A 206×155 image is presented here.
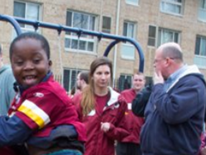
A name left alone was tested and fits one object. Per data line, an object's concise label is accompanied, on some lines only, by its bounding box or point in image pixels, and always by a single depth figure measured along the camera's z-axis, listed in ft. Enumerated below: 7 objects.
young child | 6.48
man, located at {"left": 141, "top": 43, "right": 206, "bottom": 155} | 12.19
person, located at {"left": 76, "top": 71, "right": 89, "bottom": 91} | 21.50
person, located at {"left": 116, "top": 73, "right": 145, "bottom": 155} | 20.10
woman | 14.93
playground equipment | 18.08
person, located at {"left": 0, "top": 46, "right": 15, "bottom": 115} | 12.55
